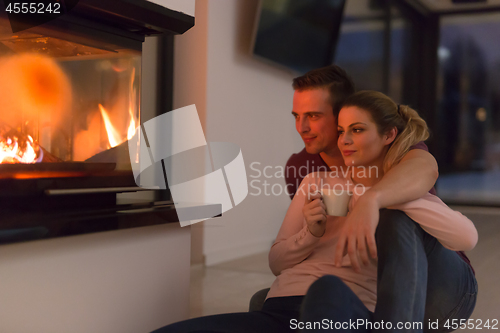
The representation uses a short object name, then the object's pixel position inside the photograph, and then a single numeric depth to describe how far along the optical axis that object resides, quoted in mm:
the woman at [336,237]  1022
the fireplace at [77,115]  1105
